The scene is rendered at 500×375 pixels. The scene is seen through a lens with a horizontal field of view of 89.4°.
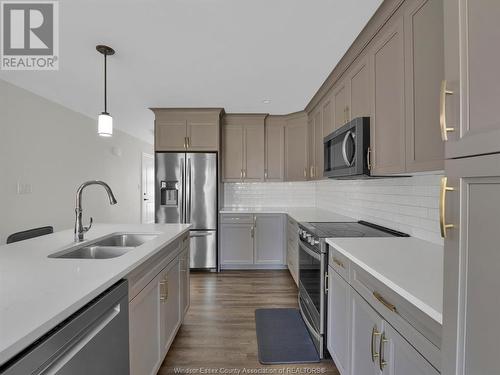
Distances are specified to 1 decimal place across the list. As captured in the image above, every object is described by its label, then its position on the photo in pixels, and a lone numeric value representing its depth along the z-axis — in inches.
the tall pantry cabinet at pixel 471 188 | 22.1
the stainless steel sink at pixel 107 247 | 59.5
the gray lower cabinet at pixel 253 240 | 147.5
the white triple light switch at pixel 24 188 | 115.3
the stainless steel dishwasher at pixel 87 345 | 26.5
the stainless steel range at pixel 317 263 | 72.4
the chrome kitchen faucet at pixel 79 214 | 64.4
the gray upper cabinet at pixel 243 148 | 157.6
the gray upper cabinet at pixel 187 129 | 146.9
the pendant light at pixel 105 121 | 79.1
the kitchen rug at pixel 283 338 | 74.9
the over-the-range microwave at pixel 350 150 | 71.9
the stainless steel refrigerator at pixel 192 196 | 143.6
